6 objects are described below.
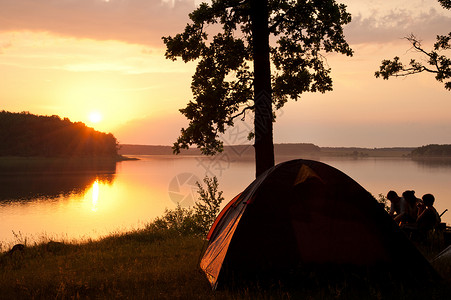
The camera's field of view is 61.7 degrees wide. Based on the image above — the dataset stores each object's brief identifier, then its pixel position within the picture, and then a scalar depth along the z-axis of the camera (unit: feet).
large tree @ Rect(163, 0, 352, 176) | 43.91
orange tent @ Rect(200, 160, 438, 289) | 24.36
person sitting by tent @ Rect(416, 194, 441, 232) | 35.65
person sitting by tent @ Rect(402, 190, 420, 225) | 39.40
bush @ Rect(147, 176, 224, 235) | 54.65
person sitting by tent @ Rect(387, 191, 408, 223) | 39.99
